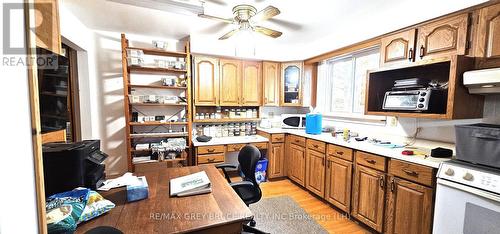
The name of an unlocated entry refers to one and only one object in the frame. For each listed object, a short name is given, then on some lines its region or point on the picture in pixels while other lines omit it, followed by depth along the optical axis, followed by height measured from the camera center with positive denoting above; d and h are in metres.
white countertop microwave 3.52 -0.29
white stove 1.25 -0.61
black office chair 1.89 -0.76
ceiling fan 1.82 +0.81
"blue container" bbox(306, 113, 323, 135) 2.99 -0.28
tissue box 1.25 -0.55
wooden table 1.00 -0.61
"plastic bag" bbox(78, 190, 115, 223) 1.04 -0.56
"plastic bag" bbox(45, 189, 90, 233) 0.85 -0.49
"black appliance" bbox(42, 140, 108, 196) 1.22 -0.41
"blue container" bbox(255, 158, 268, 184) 3.21 -1.05
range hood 1.37 +0.18
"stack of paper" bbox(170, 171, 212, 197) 1.34 -0.58
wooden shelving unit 2.69 -0.06
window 2.87 +0.35
